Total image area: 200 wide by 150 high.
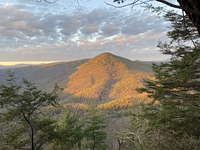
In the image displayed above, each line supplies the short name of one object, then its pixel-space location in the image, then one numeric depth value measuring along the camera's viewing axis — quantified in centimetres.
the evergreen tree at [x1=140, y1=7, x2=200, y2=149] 479
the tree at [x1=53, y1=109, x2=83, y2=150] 689
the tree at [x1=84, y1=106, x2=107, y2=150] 1312
